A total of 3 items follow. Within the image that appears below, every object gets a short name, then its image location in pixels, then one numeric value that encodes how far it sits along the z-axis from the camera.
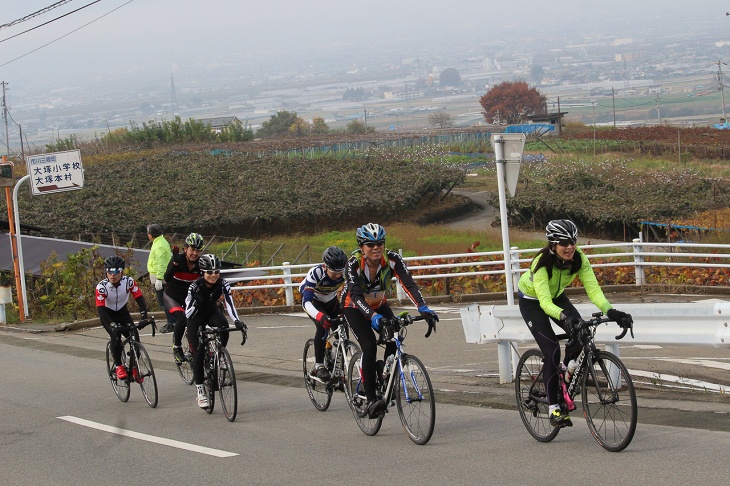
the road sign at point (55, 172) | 25.11
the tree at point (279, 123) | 175.88
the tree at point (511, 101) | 169.25
